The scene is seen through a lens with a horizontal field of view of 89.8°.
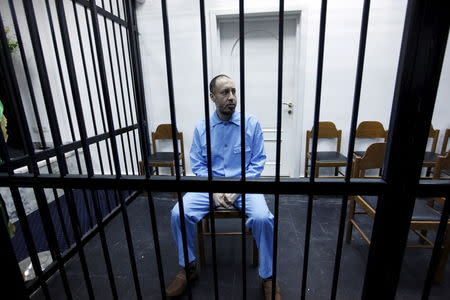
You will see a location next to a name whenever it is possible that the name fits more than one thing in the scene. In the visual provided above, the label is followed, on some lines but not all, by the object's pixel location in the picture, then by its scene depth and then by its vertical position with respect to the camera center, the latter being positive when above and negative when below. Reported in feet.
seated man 4.47 -1.90
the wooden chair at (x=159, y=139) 8.73 -2.25
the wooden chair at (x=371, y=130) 8.63 -1.75
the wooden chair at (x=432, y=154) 7.09 -2.43
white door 8.73 +0.76
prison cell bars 1.98 -0.93
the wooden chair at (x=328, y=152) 8.11 -2.35
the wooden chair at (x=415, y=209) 4.29 -2.56
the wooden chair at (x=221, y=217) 4.82 -2.94
